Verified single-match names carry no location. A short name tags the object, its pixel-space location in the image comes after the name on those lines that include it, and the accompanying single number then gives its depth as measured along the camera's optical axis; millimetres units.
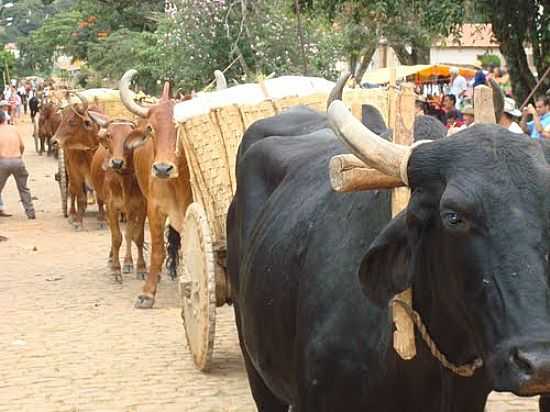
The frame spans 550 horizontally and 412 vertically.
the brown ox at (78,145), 15203
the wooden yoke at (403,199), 3143
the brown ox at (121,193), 11062
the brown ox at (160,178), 9008
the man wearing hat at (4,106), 18266
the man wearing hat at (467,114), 9148
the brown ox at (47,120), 22322
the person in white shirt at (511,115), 7785
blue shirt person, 9906
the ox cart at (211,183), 7090
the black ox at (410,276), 2734
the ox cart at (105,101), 15445
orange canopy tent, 28642
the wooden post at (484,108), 3529
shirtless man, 16781
